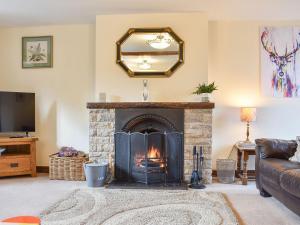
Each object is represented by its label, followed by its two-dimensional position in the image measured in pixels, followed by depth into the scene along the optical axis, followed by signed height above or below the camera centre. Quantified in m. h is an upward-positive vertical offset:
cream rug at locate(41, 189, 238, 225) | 2.67 -1.00
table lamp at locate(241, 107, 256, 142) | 4.30 -0.04
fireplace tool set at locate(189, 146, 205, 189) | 3.97 -0.80
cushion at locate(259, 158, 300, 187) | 2.99 -0.61
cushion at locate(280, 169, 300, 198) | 2.59 -0.65
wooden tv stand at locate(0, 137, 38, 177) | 4.40 -0.73
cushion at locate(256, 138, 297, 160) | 3.41 -0.44
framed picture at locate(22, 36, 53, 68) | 4.88 +1.01
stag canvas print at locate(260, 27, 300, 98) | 4.54 +0.79
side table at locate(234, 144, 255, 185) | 4.11 -0.63
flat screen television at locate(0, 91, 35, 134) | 4.56 +0.00
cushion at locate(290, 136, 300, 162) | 3.58 -0.55
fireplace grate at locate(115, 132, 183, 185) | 4.10 -0.64
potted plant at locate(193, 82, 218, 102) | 4.11 +0.29
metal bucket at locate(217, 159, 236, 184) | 4.29 -0.88
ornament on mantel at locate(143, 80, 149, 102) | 4.32 +0.29
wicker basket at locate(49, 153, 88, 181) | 4.34 -0.84
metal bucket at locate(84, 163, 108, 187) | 3.92 -0.85
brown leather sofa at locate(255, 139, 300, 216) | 2.72 -0.62
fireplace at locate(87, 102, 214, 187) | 4.14 -0.19
